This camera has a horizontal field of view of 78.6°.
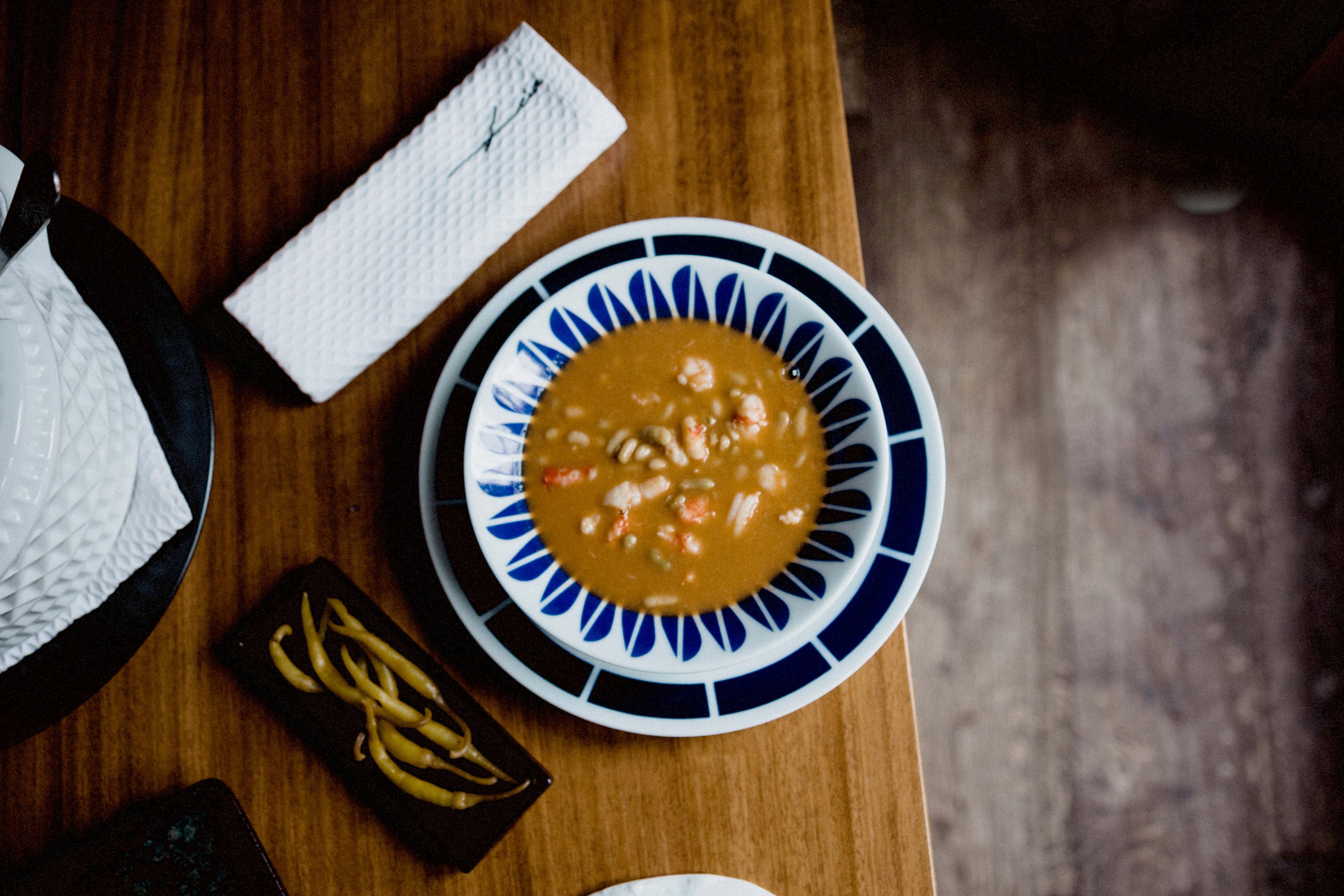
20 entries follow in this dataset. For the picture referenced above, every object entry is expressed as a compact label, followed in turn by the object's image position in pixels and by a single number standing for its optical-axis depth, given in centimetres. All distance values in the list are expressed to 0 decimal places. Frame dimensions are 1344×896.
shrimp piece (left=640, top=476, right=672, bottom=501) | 108
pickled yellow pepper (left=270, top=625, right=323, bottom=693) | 110
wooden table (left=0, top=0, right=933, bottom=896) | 111
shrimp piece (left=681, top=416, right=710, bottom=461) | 109
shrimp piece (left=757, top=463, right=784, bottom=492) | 108
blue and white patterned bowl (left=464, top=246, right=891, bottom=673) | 100
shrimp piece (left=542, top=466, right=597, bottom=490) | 109
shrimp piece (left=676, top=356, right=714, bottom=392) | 111
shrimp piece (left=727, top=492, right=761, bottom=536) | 107
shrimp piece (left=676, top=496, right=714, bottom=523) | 107
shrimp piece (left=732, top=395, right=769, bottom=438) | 108
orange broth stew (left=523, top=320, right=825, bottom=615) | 106
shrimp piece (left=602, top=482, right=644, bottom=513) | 108
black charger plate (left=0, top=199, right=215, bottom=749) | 104
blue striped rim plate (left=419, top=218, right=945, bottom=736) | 105
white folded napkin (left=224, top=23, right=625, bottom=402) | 112
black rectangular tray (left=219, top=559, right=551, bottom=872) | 106
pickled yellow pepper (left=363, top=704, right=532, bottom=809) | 107
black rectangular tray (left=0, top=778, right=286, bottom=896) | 104
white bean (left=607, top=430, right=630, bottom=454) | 109
